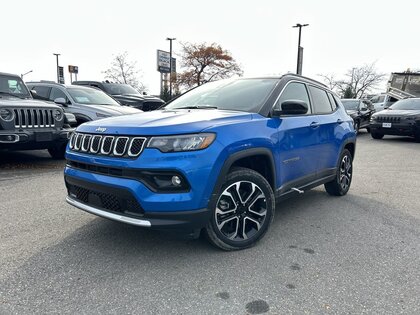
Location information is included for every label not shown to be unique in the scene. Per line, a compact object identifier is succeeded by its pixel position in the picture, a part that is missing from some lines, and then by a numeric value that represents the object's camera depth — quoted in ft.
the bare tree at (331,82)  208.85
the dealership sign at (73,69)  104.49
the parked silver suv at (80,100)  28.09
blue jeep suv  9.43
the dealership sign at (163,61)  98.48
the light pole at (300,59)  84.79
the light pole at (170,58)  103.35
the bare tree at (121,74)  160.53
